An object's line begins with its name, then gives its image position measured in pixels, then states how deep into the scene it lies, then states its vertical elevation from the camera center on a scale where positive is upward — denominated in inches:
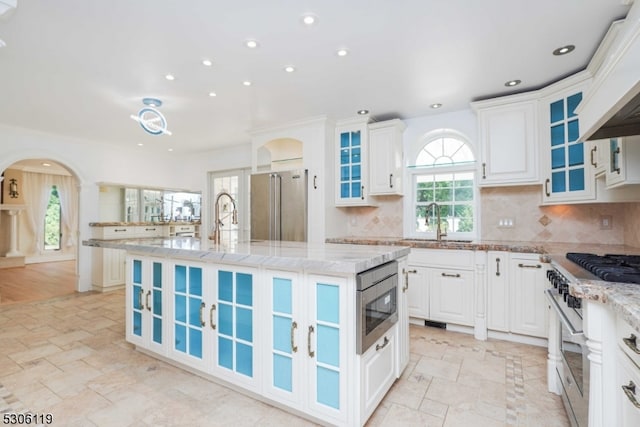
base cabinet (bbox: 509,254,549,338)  110.2 -29.2
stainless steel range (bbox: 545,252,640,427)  54.0 -20.9
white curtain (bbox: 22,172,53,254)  297.7 +15.4
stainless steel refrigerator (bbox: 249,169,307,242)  163.6 +5.5
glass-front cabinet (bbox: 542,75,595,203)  108.5 +22.1
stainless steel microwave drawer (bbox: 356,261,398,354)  64.7 -20.1
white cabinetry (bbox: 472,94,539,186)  123.6 +30.2
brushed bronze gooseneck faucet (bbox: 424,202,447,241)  142.3 -5.3
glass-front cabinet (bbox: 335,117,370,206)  160.4 +27.8
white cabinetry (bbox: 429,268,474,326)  123.7 -32.8
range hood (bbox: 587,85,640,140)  47.4 +16.4
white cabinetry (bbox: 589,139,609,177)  92.8 +18.1
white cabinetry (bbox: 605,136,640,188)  77.3 +13.6
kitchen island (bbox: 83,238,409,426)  65.8 -26.7
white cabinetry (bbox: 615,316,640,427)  38.4 -21.1
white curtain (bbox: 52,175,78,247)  319.0 +11.1
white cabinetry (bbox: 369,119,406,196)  154.8 +29.0
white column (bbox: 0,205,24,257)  283.6 -12.7
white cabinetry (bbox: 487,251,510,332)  117.2 -28.8
